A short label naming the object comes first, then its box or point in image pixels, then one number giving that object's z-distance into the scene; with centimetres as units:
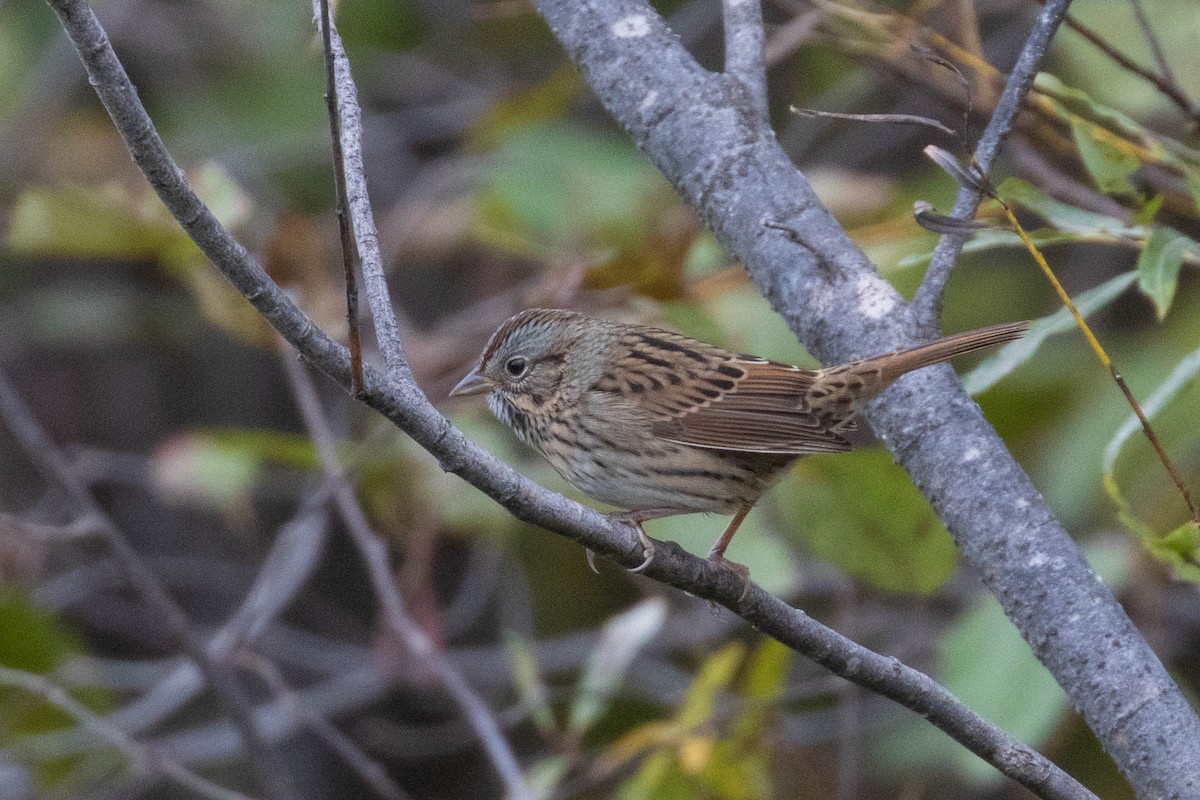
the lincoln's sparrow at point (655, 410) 564
